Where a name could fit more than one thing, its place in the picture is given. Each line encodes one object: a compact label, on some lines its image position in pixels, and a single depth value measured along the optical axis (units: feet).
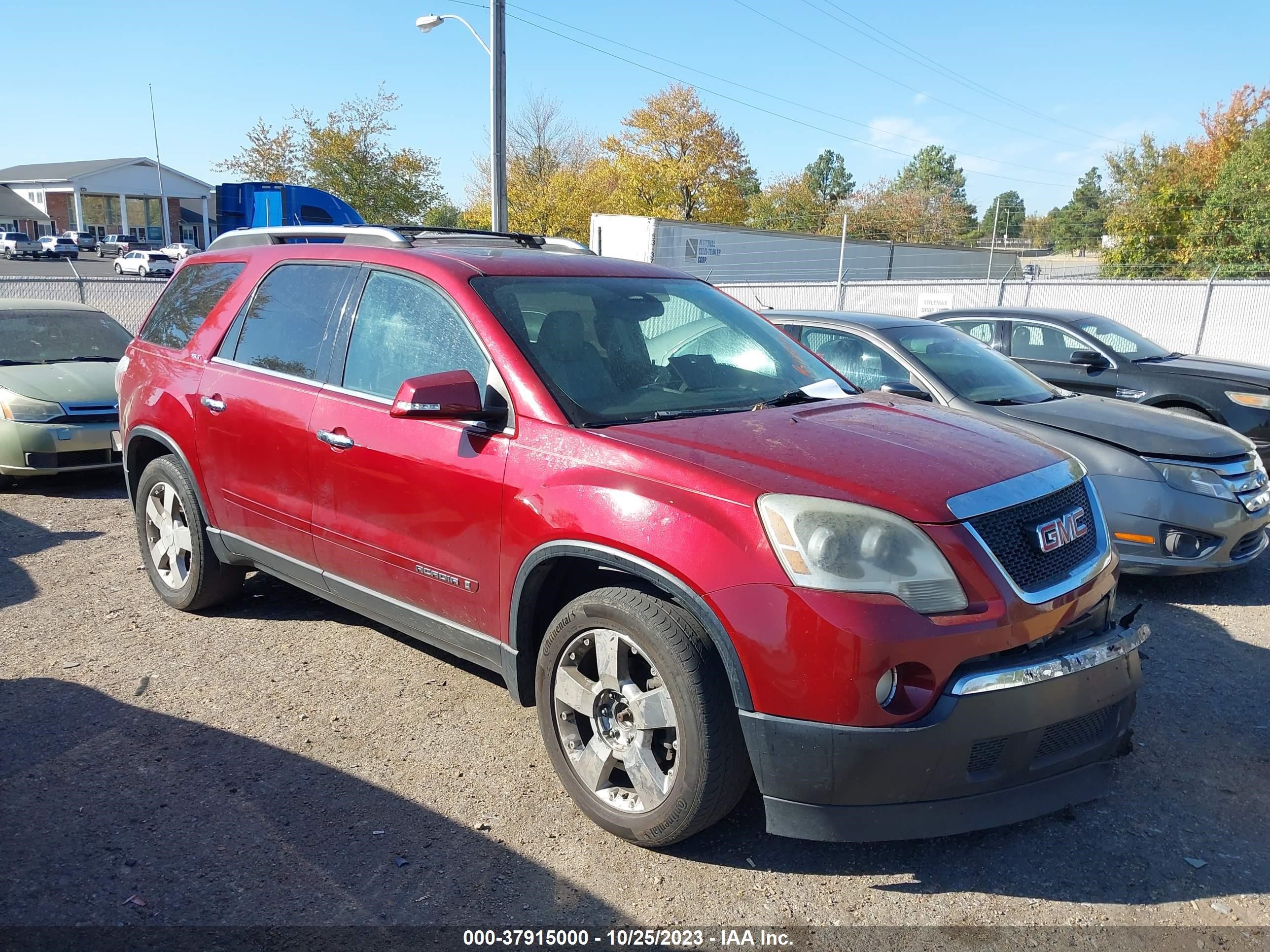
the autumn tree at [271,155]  128.98
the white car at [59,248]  175.42
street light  49.78
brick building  236.02
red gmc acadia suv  8.38
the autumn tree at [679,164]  149.18
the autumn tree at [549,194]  141.08
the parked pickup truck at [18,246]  174.60
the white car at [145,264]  149.38
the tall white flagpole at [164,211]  213.05
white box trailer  85.30
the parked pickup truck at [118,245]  195.95
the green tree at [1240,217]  100.27
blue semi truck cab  54.49
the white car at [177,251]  150.30
